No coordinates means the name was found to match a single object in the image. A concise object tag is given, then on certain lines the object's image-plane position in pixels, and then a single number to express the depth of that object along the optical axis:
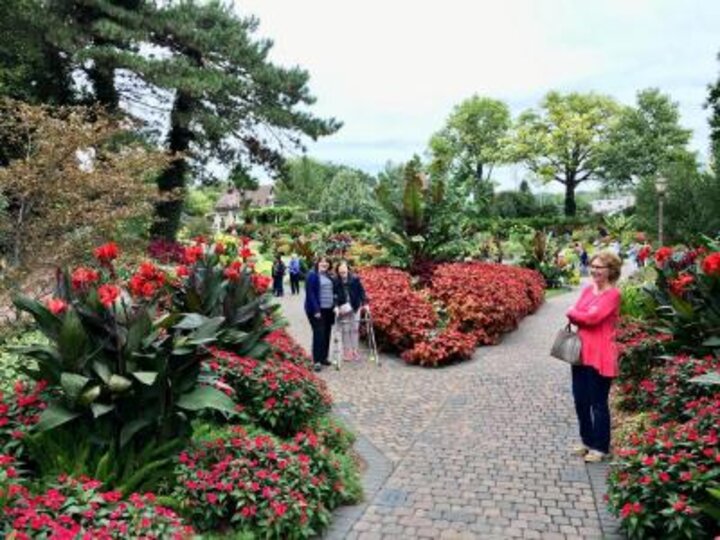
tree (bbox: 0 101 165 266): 9.95
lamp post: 21.64
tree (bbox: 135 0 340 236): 15.63
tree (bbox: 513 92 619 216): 53.12
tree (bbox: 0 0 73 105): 15.82
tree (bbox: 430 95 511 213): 64.38
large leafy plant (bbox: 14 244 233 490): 4.25
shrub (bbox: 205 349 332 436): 5.63
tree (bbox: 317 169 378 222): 51.88
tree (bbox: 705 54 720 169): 26.39
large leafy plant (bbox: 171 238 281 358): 6.60
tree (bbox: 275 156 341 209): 71.88
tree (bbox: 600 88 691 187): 51.62
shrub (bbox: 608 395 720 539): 3.67
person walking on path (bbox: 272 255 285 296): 20.67
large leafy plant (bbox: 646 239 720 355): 6.16
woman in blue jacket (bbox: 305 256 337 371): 9.41
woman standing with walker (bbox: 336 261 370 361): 9.96
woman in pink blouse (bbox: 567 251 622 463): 5.42
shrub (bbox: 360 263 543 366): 10.46
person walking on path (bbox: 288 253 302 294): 21.45
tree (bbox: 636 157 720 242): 23.98
